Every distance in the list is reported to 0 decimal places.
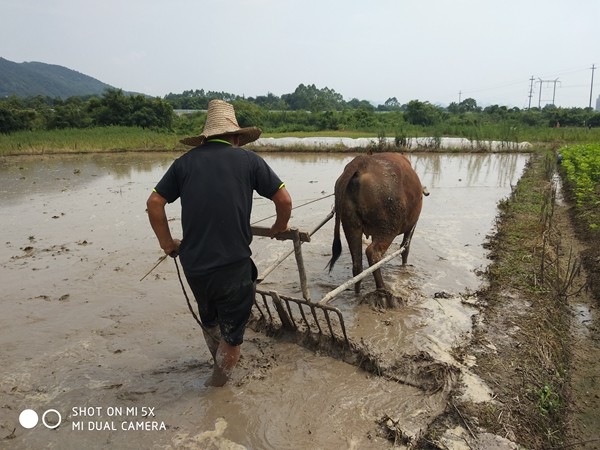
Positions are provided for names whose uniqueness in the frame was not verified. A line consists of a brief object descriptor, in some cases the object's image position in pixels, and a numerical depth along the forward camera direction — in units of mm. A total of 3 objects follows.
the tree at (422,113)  33781
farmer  2666
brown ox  4547
